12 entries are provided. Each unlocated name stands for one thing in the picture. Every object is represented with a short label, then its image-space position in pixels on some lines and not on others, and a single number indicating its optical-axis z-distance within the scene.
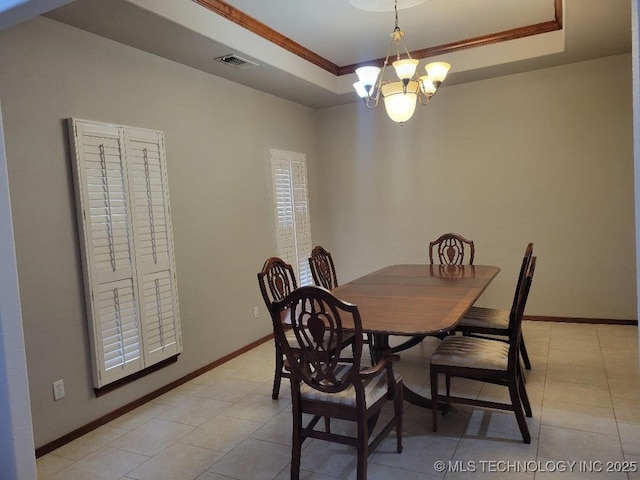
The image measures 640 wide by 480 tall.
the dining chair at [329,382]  1.94
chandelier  2.79
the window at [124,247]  2.75
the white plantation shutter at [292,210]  4.65
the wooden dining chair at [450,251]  4.06
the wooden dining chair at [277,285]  2.99
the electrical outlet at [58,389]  2.58
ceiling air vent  3.41
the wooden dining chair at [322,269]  3.53
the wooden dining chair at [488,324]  3.03
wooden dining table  2.14
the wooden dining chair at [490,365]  2.39
